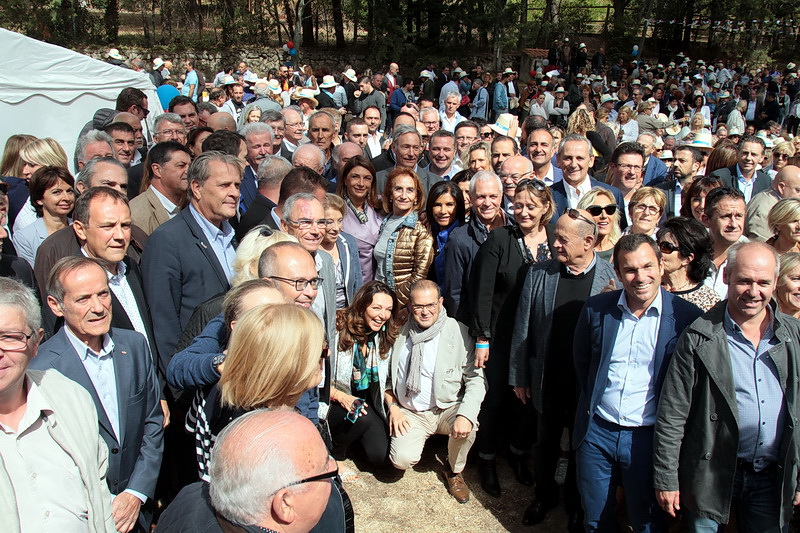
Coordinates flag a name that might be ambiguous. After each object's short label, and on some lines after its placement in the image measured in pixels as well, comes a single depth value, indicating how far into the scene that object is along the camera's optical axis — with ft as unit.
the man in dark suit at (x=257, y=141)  18.86
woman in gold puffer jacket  14.84
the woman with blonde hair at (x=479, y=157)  17.75
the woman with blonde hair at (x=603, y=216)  13.20
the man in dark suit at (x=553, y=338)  11.12
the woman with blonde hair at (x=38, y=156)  15.71
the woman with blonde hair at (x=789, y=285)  10.51
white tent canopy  27.58
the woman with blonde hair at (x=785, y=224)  12.53
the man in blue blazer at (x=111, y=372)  8.38
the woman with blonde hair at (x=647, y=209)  14.14
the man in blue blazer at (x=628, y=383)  9.57
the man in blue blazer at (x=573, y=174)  16.49
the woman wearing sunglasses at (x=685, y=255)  11.14
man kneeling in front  12.98
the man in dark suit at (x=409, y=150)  18.35
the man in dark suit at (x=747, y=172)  19.35
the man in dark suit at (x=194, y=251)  10.89
